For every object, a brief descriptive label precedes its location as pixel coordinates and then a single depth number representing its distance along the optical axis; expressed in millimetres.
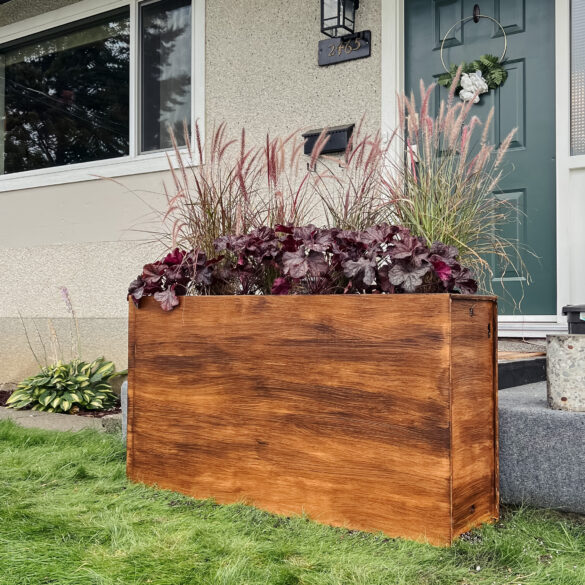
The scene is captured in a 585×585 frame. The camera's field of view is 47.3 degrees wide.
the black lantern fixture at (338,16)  3541
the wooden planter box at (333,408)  1603
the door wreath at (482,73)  3359
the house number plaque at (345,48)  3576
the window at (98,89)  4457
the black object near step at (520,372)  2365
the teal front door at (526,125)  3248
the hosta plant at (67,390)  3777
